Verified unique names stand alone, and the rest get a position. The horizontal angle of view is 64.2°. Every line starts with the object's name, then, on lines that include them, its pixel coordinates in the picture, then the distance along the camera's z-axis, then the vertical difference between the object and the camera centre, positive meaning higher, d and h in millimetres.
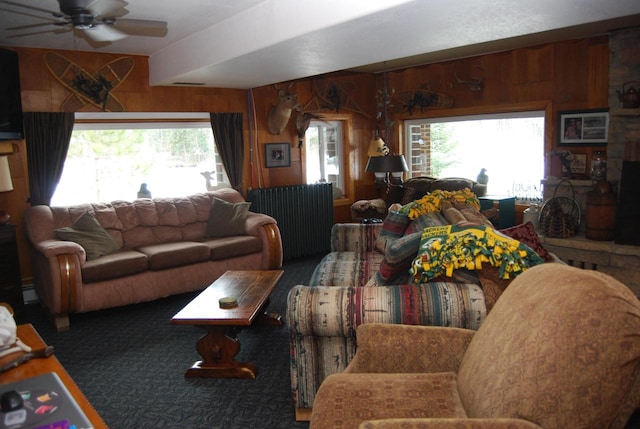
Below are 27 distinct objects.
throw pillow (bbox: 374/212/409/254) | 4062 -567
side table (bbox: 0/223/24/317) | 4402 -845
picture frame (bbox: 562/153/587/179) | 5496 -143
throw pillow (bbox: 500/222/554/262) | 2744 -475
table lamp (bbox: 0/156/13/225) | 4410 -73
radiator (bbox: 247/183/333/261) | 6301 -650
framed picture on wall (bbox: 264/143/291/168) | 6551 +101
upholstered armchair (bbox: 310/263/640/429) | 1422 -715
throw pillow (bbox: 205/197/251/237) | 5523 -597
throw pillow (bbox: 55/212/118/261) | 4613 -608
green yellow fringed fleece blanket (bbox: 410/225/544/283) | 2398 -474
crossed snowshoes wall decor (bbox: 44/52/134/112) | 5164 +926
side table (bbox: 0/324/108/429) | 1848 -849
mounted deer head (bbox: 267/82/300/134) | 6293 +648
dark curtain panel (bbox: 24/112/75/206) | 5012 +225
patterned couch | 2354 -700
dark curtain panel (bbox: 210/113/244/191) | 6166 +271
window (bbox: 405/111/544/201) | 6242 +83
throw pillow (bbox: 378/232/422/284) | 2764 -532
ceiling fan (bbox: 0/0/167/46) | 2760 +888
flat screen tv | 4590 +677
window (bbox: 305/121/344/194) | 7113 +111
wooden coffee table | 3113 -968
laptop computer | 1697 -833
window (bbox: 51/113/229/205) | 5473 +106
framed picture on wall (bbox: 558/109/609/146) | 5332 +256
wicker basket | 5121 -650
